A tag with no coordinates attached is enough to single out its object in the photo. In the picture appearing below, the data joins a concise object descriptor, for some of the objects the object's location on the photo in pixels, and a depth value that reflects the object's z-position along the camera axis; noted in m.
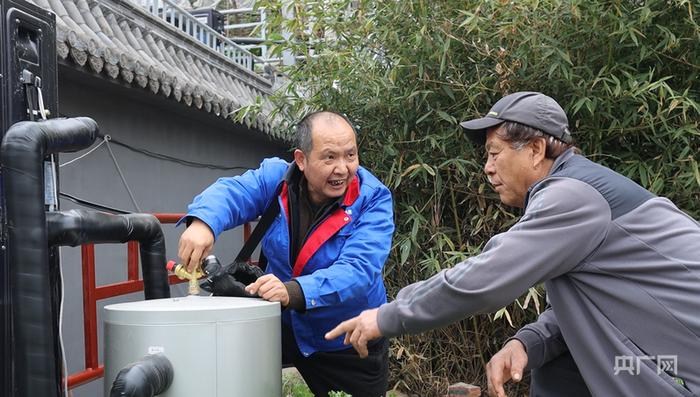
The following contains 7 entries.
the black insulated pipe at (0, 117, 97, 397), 1.72
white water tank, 1.87
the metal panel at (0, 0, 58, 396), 1.83
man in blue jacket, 2.54
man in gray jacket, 1.88
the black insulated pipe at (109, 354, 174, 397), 1.69
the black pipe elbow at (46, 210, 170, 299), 1.90
